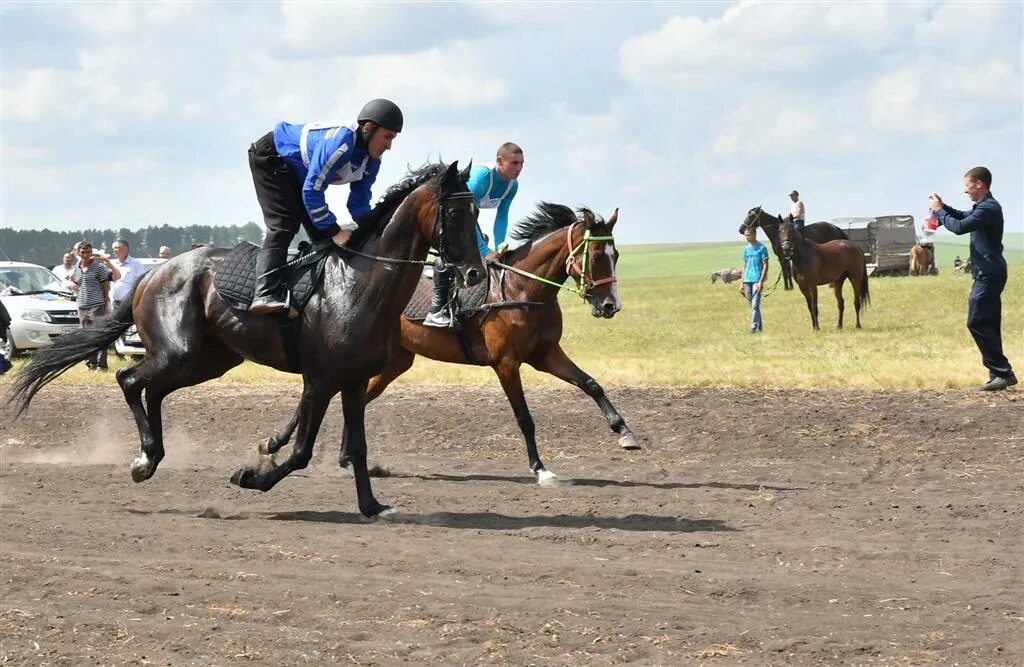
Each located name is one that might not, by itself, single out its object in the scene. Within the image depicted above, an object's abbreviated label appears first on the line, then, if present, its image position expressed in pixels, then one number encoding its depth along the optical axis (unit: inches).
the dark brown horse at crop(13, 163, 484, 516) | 357.1
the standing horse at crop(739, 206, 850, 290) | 1074.1
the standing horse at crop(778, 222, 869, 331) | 1047.0
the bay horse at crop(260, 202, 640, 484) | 424.2
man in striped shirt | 777.6
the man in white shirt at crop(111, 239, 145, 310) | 806.5
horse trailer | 1972.2
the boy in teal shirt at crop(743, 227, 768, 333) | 1001.5
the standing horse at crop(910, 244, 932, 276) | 1947.7
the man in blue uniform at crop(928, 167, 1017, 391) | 539.2
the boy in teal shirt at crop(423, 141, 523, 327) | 441.1
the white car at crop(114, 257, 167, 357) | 883.4
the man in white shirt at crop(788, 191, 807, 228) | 1317.7
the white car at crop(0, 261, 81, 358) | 897.5
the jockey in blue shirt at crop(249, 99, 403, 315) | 350.9
